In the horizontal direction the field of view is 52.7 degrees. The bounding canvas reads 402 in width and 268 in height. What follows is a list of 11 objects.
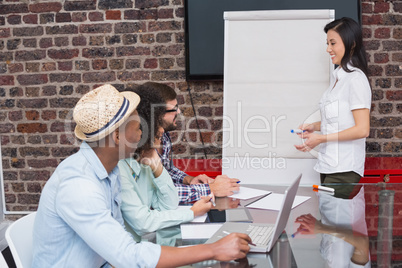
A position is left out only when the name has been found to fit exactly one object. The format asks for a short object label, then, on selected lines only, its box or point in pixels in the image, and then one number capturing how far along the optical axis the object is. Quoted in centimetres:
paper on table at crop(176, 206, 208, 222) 162
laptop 129
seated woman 154
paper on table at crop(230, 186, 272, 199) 195
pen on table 206
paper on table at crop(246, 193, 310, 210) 179
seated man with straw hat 113
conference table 122
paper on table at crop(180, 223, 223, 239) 144
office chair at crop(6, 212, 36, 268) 125
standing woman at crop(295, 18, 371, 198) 226
